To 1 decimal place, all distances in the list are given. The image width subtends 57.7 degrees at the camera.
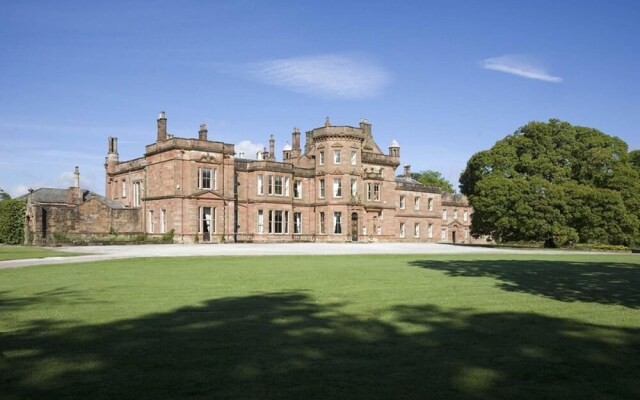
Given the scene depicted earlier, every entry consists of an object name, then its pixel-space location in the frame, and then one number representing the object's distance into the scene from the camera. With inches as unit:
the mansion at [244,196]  1943.9
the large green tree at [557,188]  1807.3
